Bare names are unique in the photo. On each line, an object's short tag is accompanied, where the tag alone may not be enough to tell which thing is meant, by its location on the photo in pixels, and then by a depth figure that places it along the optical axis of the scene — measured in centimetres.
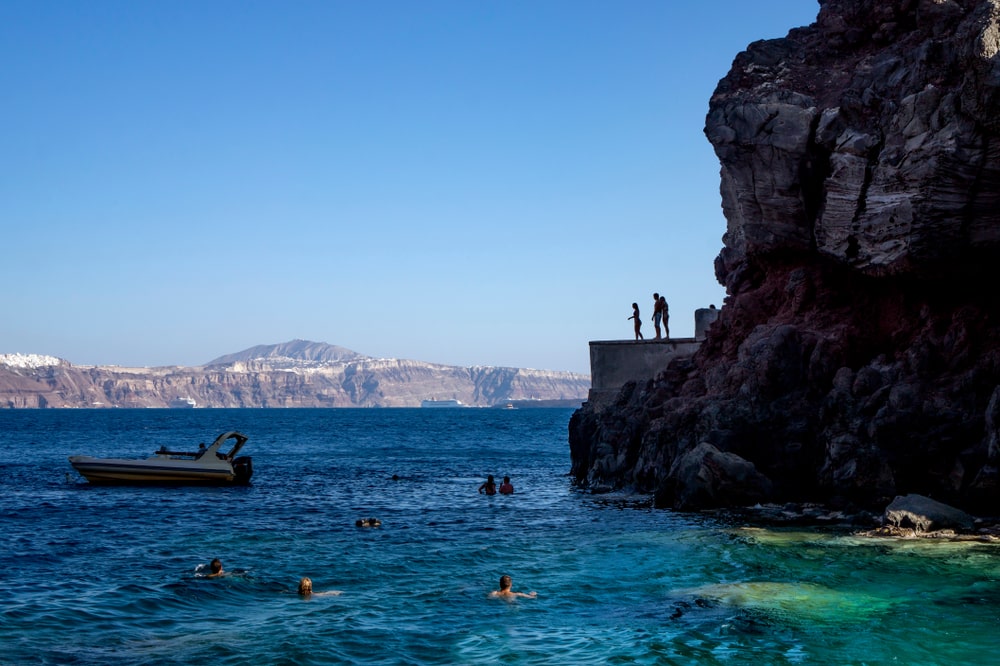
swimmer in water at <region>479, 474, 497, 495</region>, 4028
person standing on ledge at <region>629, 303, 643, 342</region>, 4359
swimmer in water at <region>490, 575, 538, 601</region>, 1934
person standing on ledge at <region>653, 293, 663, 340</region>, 4259
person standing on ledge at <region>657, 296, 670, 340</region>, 4255
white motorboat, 4328
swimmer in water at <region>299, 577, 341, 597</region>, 1975
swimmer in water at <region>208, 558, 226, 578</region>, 2139
